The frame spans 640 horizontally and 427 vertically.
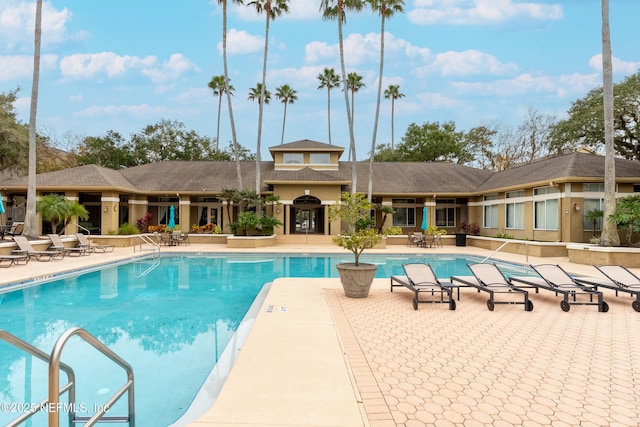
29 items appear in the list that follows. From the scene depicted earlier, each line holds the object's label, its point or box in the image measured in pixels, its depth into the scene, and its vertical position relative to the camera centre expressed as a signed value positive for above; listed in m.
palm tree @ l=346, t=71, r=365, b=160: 37.06 +13.62
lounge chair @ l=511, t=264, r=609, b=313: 8.16 -1.51
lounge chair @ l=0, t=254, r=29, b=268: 14.17 -1.74
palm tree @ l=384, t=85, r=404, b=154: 45.00 +15.30
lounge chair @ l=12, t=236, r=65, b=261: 15.46 -1.39
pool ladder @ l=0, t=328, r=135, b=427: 2.11 -1.04
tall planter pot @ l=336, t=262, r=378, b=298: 9.20 -1.45
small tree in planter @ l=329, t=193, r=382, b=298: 9.23 -0.58
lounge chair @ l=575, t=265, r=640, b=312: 8.80 -1.45
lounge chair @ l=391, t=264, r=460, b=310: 8.43 -1.48
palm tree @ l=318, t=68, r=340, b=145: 39.99 +15.20
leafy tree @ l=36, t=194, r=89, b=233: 20.27 +0.44
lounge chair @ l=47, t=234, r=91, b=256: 17.59 -1.47
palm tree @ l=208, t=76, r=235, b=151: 36.93 +13.49
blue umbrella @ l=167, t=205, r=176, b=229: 24.64 -0.18
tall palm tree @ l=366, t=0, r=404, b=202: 25.61 +14.46
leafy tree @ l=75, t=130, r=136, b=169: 40.50 +7.09
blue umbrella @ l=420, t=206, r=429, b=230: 25.66 +0.03
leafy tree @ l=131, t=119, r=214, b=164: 42.00 +8.54
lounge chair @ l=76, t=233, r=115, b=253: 19.38 -1.45
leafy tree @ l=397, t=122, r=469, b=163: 42.72 +8.84
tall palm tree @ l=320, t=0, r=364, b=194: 25.53 +14.35
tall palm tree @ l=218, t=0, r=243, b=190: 26.02 +11.64
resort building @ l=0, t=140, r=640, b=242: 19.64 +1.86
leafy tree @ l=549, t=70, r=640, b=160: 28.88 +8.15
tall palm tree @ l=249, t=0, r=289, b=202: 26.52 +14.86
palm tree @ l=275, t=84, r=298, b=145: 42.36 +14.23
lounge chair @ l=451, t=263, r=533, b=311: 8.23 -1.50
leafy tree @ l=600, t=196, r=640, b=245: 15.59 +0.34
